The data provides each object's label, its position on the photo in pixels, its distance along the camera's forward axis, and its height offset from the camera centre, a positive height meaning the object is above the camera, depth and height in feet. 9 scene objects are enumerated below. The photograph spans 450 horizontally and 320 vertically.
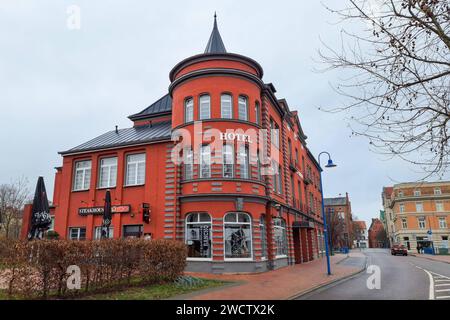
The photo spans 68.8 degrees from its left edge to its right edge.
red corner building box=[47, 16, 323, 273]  59.93 +13.24
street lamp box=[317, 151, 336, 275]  67.15 +14.42
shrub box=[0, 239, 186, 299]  29.48 -2.35
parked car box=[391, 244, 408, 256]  160.76 -7.17
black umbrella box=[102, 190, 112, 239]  57.21 +4.64
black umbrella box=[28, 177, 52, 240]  40.78 +3.48
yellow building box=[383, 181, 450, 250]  202.18 +12.39
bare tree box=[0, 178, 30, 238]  128.57 +15.20
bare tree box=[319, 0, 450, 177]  19.80 +10.75
